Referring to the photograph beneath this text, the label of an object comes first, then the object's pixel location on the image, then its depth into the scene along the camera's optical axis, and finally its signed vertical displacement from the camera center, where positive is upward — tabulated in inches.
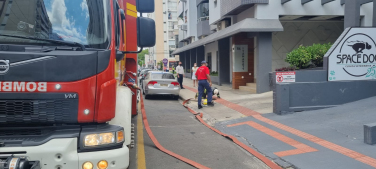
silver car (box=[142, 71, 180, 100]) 609.6 -32.4
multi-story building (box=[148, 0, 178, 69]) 3152.1 +377.1
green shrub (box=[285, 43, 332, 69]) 527.2 +16.1
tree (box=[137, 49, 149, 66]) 4601.4 +191.5
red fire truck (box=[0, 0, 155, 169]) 143.3 -8.1
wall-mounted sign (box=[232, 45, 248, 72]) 722.2 +19.4
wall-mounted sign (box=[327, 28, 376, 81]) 407.8 +13.3
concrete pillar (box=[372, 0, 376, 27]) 453.7 +68.2
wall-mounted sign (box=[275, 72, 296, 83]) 412.3 -12.4
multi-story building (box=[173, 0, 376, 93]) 607.2 +70.4
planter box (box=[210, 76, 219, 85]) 906.9 -32.7
